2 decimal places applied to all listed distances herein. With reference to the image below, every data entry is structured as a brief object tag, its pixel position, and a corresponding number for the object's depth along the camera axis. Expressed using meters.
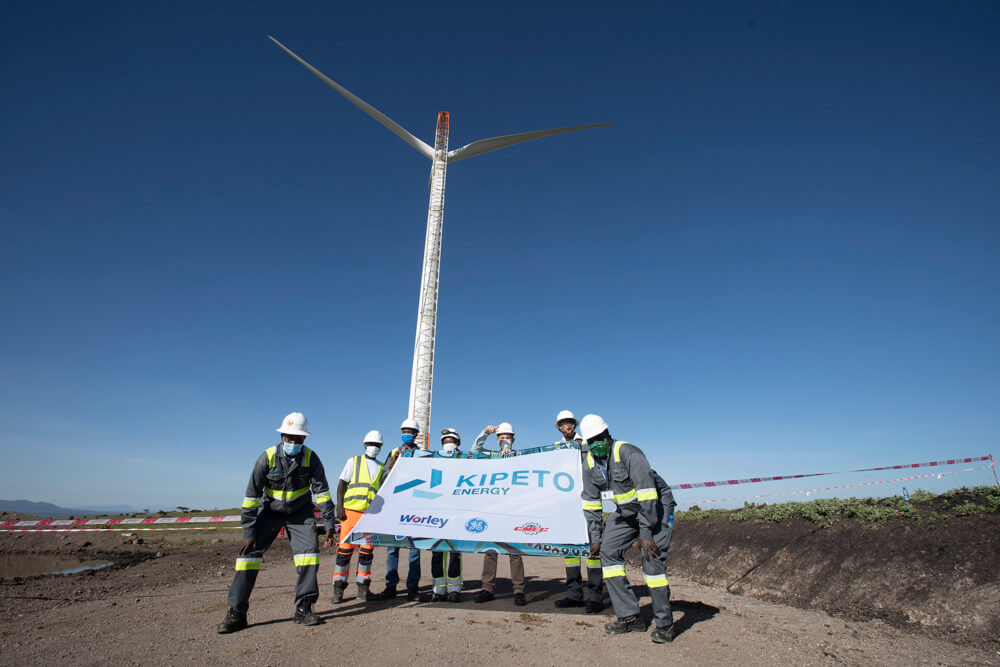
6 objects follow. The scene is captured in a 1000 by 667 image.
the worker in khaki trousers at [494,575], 7.87
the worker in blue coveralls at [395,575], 8.22
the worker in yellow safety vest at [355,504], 8.00
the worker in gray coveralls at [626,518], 6.12
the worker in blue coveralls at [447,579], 7.98
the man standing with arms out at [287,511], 6.33
